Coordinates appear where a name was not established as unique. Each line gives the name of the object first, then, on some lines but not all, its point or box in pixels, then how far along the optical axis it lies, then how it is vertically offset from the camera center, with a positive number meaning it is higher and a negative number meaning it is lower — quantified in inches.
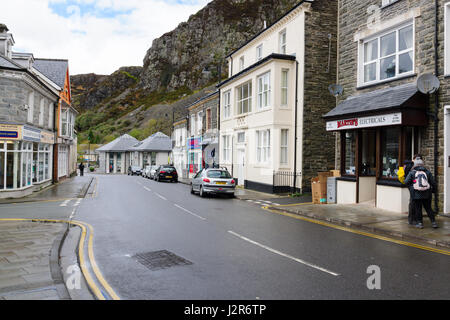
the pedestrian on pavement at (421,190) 364.5 -25.4
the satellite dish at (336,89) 621.1 +132.5
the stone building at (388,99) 447.5 +92.4
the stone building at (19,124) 666.2 +73.5
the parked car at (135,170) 2001.5 -49.2
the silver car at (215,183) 706.2 -40.6
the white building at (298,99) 754.2 +142.3
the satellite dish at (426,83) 436.8 +101.9
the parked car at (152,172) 1493.6 -45.0
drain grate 242.2 -70.7
